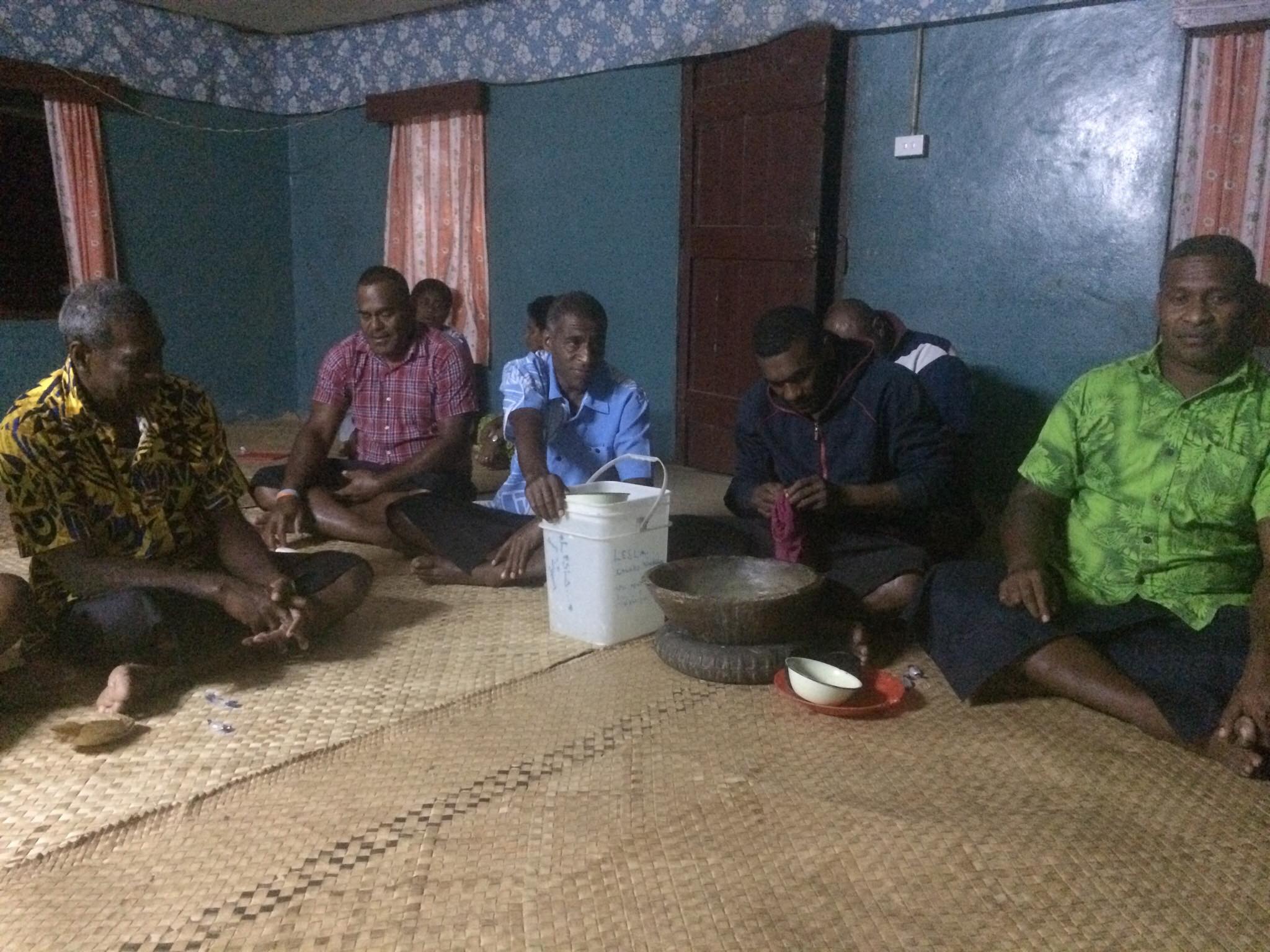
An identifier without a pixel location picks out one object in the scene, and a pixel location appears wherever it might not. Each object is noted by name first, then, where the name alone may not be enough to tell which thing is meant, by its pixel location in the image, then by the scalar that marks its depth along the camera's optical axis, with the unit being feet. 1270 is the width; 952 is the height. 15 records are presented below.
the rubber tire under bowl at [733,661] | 7.73
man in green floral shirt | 6.68
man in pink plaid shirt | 11.23
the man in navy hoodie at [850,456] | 8.49
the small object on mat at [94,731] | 6.58
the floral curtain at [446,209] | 20.03
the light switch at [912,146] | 13.91
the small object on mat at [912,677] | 7.93
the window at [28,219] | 18.57
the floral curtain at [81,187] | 18.83
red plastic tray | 7.21
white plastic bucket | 8.32
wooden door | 14.69
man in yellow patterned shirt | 6.84
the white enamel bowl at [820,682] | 7.20
